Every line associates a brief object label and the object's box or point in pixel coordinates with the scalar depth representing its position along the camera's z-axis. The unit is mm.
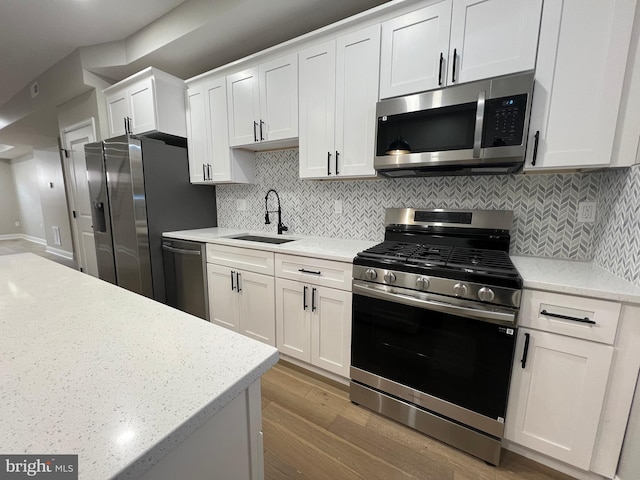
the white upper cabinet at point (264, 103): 2059
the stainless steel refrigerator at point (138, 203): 2451
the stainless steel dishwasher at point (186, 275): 2400
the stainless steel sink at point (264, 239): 2385
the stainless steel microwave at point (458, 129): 1350
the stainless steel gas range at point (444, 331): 1257
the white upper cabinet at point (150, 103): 2506
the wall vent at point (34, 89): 3549
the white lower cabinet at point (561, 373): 1111
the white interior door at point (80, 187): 3400
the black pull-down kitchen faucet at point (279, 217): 2551
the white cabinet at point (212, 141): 2469
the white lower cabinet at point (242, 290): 2033
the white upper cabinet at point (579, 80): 1184
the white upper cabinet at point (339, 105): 1737
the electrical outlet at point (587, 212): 1518
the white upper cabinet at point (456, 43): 1328
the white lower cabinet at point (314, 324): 1723
